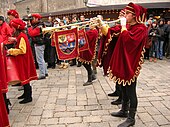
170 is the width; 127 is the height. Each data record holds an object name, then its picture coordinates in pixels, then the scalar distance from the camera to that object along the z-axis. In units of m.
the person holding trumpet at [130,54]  3.69
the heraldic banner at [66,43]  5.85
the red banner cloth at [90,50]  6.31
